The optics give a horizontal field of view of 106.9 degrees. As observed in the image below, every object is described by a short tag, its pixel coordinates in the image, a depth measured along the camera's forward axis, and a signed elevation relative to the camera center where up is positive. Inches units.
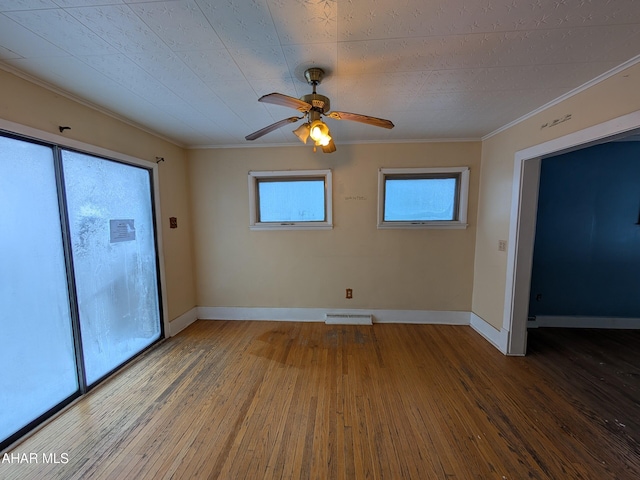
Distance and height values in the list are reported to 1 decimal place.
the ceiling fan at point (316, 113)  59.3 +28.1
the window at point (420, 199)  122.8 +11.5
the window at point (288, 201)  127.5 +10.7
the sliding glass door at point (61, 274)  60.4 -16.7
